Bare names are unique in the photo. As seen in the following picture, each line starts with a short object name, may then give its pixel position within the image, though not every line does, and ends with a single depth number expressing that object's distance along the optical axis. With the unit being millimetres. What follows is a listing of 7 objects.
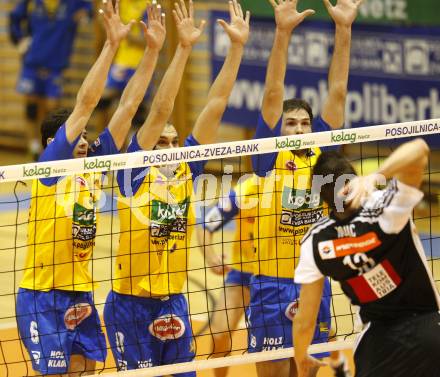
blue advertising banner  26312
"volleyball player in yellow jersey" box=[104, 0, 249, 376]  14797
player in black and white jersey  11008
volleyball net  14508
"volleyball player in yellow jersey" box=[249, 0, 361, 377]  15164
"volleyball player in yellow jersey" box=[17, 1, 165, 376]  14500
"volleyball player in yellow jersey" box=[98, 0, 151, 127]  32094
